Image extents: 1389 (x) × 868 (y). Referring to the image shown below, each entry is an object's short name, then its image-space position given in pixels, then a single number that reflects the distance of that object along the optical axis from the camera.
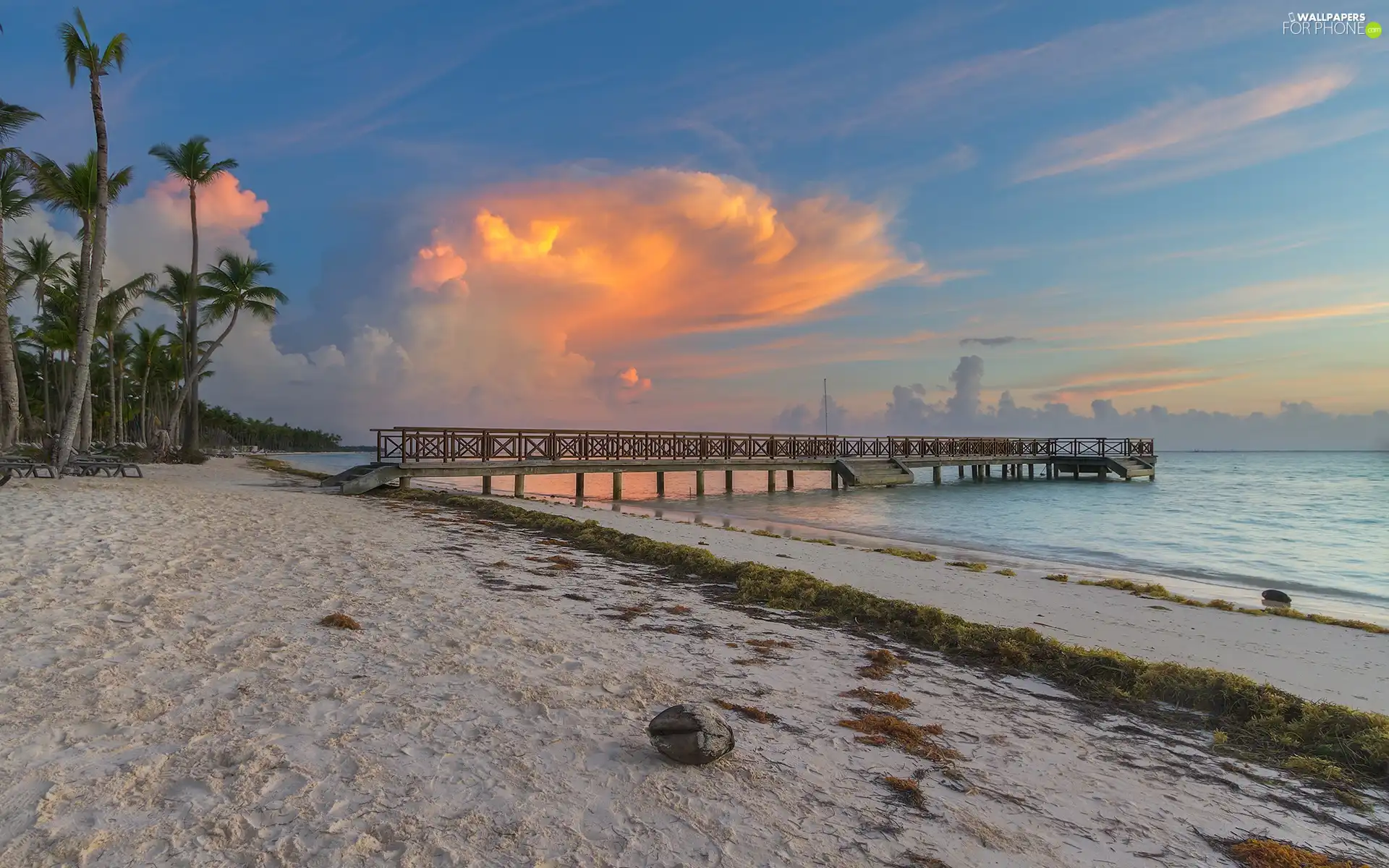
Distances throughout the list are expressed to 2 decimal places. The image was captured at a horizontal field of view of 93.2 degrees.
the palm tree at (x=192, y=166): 28.70
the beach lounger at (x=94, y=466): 16.78
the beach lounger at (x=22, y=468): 13.41
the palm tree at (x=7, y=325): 17.36
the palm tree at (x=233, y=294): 29.98
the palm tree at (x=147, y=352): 41.88
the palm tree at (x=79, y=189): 19.91
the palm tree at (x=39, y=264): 28.41
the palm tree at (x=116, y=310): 31.52
